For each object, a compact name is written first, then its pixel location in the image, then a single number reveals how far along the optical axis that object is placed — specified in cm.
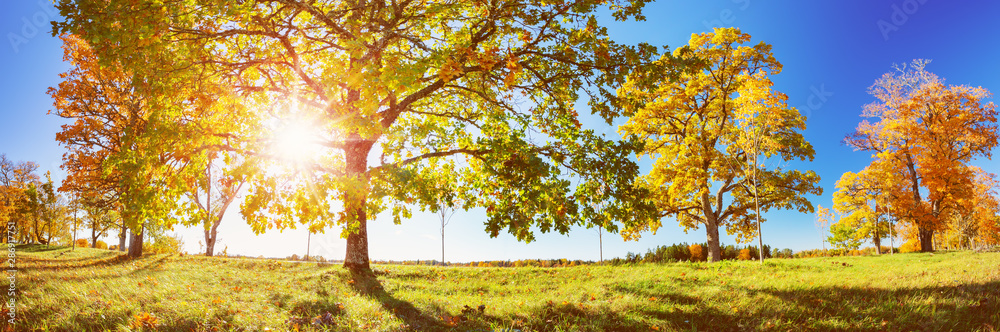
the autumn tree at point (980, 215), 3400
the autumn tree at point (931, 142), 2664
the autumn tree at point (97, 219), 1984
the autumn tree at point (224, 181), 903
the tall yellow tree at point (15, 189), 3188
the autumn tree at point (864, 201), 2842
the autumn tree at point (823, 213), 3536
